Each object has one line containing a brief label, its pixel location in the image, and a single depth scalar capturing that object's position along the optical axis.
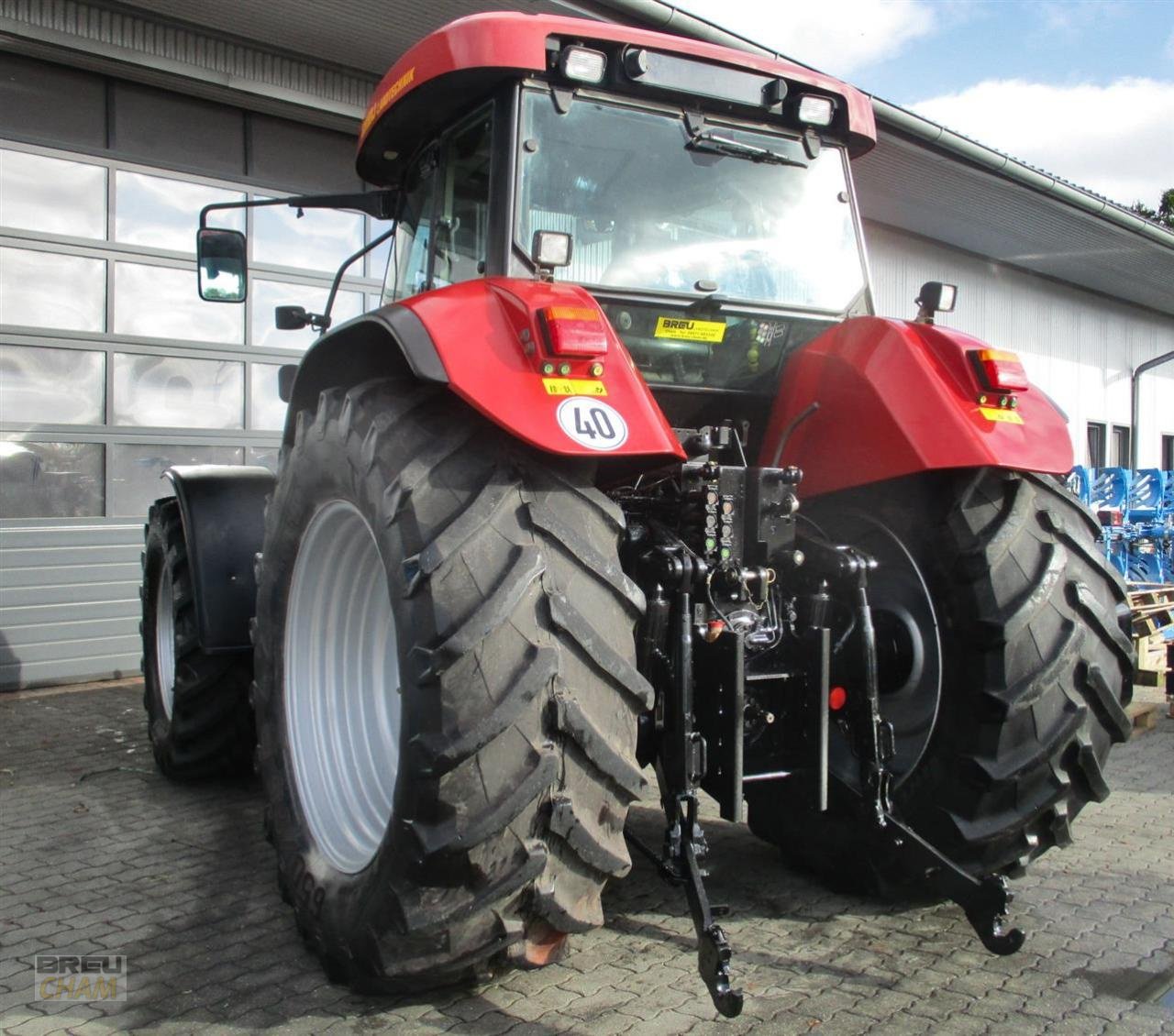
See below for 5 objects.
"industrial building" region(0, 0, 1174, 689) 7.25
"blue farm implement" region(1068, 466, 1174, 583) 11.74
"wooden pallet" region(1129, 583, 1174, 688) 7.22
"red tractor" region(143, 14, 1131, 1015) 2.35
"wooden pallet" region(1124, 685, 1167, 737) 6.17
